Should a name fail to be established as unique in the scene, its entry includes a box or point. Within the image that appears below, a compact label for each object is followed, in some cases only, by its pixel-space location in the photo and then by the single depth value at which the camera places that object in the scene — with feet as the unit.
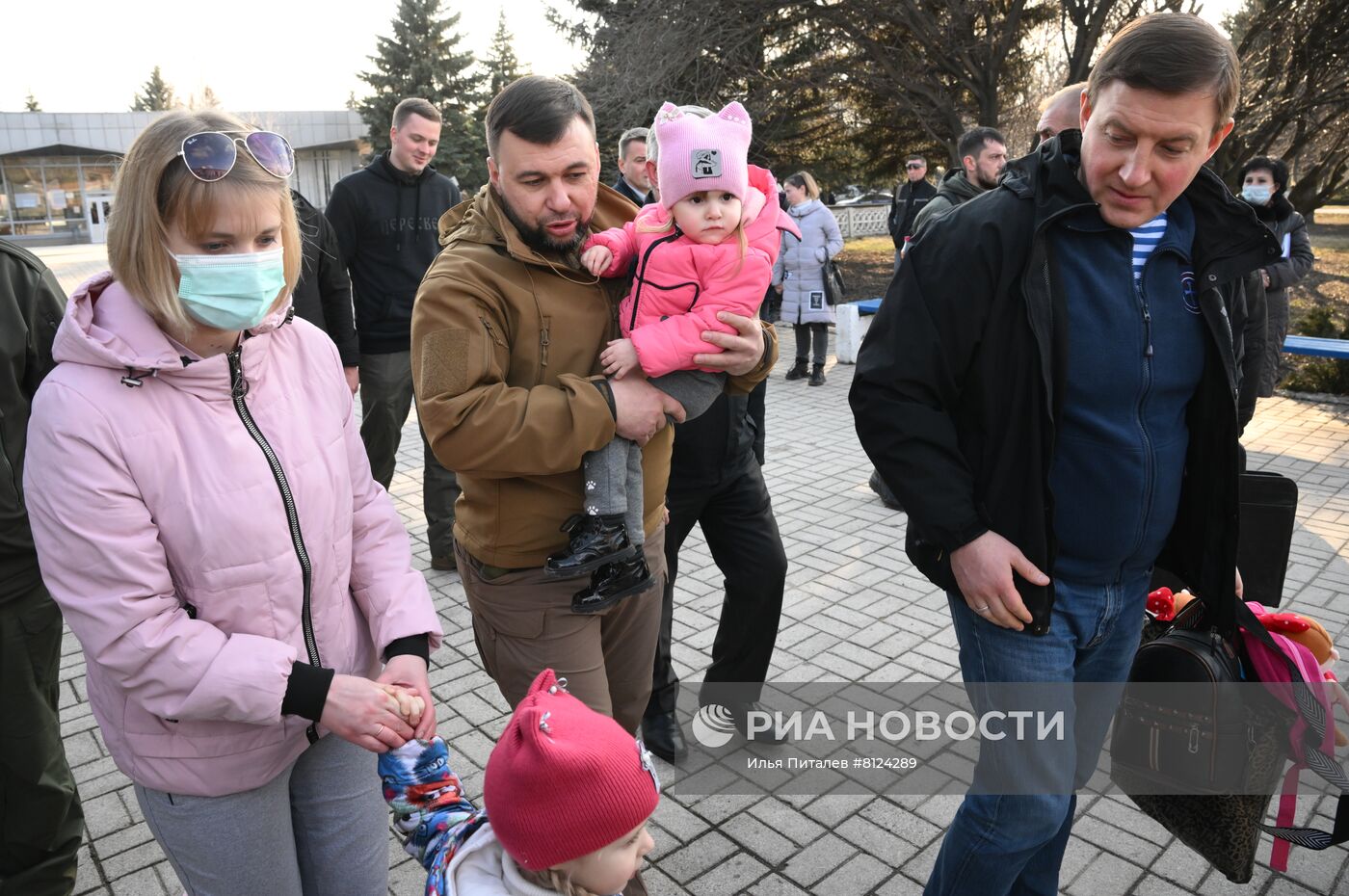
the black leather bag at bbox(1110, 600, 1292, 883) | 7.86
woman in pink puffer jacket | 5.28
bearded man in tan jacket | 6.95
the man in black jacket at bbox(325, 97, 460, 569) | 17.80
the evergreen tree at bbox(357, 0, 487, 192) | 137.39
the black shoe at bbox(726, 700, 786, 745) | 12.10
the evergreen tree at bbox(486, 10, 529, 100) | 143.84
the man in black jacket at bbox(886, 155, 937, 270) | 33.42
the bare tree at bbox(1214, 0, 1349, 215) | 46.78
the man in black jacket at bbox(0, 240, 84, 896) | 7.82
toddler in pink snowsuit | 7.45
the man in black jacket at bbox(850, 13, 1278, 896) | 6.85
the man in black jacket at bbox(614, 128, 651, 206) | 19.08
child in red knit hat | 4.85
